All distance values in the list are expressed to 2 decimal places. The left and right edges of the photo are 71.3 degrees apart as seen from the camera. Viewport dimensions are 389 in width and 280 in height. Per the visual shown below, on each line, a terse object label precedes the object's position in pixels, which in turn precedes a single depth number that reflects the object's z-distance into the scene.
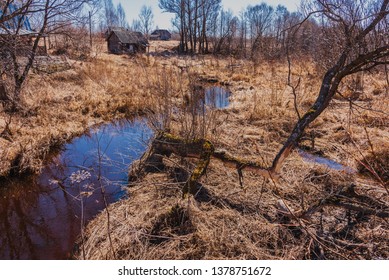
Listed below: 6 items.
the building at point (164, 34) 53.11
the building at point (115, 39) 26.97
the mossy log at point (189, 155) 4.09
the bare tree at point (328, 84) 3.08
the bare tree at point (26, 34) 6.55
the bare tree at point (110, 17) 34.95
